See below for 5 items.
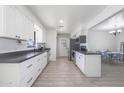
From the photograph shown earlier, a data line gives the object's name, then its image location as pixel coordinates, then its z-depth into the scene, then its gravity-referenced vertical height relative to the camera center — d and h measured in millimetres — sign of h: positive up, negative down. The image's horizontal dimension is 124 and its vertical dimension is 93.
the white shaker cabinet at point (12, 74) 1407 -527
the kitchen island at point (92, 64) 2896 -702
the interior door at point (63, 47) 8319 -167
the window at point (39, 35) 4635 +608
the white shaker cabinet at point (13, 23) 1495 +532
